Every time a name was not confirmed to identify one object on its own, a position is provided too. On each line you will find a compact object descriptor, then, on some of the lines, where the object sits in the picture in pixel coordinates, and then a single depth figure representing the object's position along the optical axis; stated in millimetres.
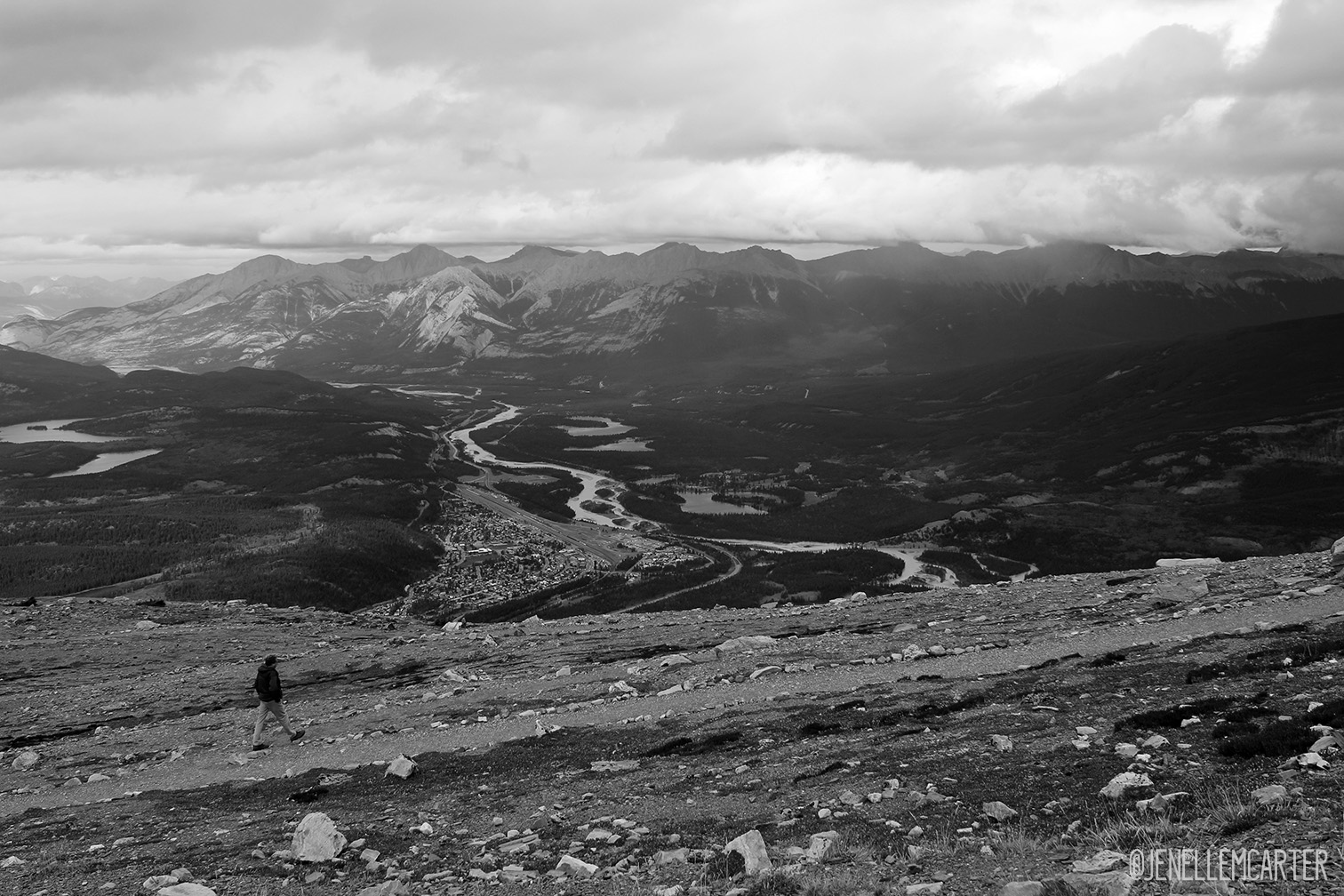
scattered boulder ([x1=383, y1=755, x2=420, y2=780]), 24156
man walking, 29844
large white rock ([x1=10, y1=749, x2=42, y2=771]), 30547
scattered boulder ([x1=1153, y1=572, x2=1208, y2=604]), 41653
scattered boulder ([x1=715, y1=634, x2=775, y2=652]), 39312
